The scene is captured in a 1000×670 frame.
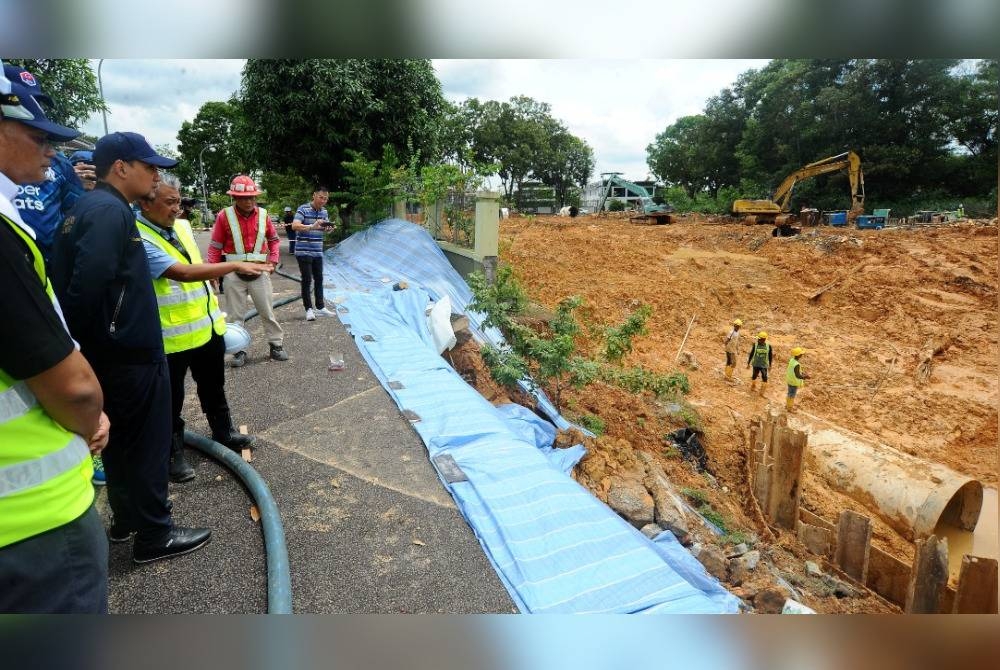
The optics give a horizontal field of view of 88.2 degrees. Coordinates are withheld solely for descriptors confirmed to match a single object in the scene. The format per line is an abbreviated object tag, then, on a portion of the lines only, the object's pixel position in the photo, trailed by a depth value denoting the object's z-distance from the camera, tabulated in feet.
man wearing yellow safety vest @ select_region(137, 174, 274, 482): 6.76
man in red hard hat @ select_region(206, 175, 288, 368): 10.87
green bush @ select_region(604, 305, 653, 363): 14.28
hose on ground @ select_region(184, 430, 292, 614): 5.69
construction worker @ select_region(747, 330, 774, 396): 22.02
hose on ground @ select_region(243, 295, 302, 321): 16.14
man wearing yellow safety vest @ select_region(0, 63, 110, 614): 3.27
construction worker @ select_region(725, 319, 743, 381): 24.03
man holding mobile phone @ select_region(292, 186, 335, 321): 15.29
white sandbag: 15.79
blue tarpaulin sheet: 6.51
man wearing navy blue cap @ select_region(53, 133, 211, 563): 5.27
